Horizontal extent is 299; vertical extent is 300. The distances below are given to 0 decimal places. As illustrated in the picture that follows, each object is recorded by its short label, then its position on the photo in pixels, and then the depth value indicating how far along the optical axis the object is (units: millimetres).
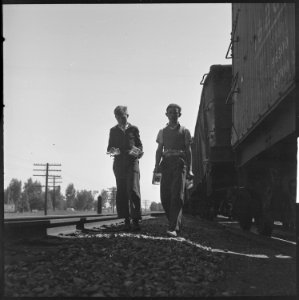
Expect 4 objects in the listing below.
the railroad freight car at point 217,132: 9055
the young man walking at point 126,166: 5234
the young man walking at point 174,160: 5363
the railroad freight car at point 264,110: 4738
